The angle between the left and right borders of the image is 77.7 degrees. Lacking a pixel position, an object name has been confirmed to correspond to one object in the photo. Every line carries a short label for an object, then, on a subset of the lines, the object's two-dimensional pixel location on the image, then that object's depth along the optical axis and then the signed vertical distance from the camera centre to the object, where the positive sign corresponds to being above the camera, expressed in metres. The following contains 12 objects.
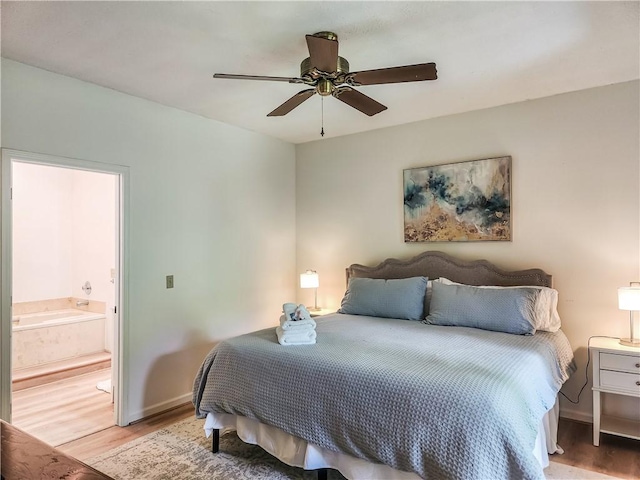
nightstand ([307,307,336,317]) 4.15 -0.75
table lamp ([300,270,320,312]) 4.30 -0.40
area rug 2.38 -1.40
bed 1.68 -0.75
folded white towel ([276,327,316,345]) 2.54 -0.61
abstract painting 3.52 +0.38
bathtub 4.38 -1.07
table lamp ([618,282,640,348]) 2.65 -0.44
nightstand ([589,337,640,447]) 2.63 -0.92
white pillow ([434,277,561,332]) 2.91 -0.52
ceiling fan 1.94 +0.92
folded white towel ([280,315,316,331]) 2.60 -0.54
